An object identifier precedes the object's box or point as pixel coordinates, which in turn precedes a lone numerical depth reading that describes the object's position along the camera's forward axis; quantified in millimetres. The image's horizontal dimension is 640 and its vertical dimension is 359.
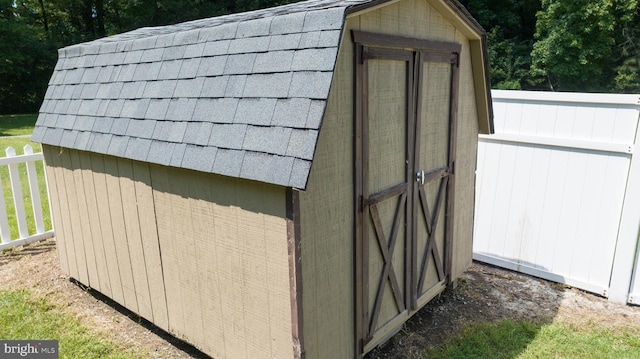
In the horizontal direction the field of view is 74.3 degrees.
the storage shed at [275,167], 2420
